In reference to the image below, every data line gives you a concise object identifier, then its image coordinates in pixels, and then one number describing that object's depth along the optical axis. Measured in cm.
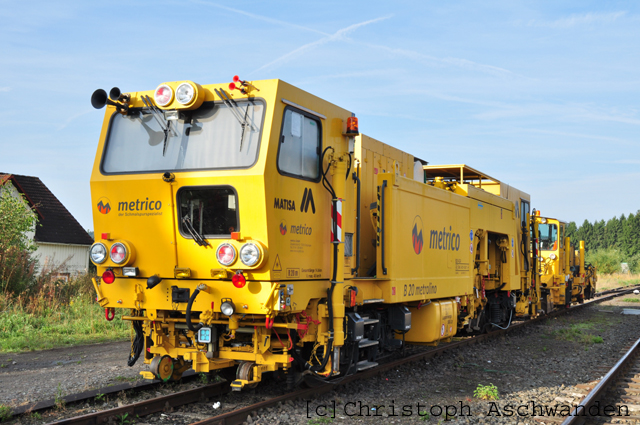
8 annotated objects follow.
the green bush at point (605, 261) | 5231
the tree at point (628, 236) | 10006
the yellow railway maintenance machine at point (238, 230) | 578
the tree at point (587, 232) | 11838
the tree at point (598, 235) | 11612
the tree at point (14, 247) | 1294
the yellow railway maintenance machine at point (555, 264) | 1984
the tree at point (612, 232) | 11281
